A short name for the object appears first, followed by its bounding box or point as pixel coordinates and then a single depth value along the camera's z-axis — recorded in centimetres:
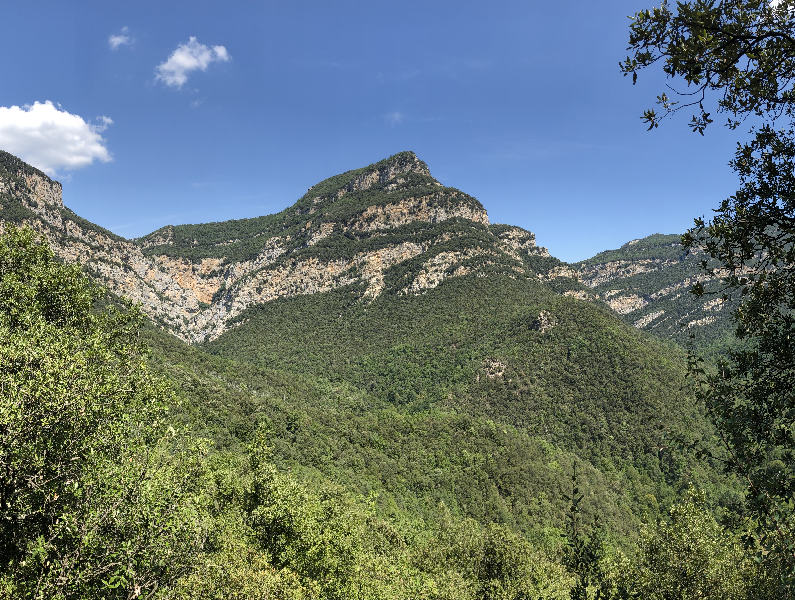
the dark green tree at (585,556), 4134
